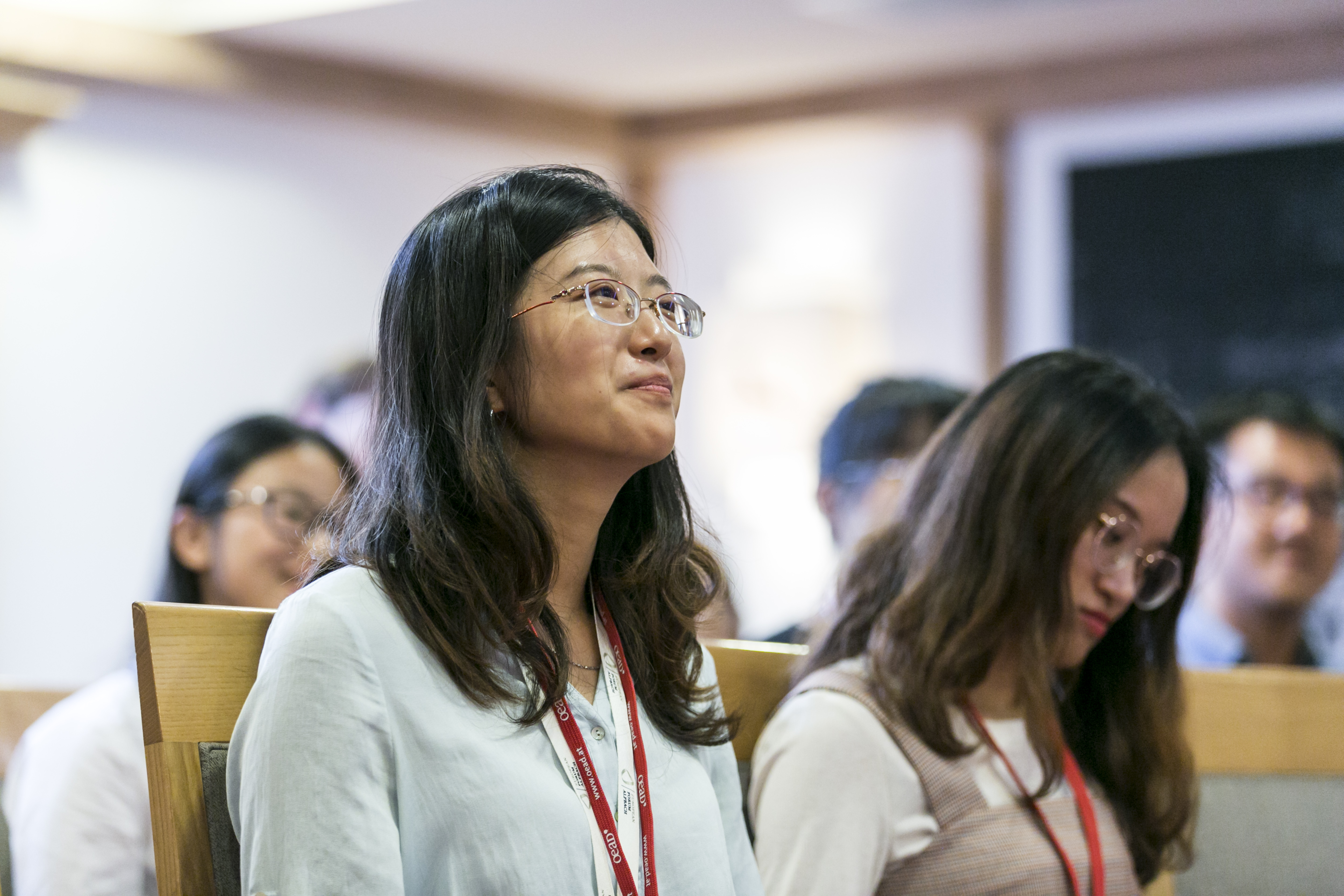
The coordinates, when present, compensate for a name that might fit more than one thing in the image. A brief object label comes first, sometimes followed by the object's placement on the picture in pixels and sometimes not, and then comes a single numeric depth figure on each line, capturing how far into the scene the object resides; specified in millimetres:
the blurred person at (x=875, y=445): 5828
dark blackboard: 9539
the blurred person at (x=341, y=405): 7418
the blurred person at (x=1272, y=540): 6621
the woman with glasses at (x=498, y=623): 2699
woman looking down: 3779
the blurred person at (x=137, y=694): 4246
